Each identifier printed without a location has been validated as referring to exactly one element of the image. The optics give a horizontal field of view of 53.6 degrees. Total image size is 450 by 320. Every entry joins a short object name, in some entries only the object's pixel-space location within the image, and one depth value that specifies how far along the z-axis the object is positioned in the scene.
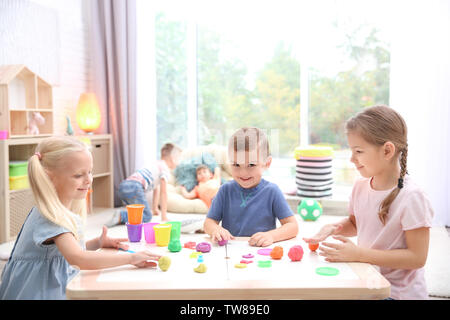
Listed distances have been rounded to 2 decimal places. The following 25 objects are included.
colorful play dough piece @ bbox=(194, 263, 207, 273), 1.13
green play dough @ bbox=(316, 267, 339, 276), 1.12
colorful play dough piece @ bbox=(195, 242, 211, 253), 1.33
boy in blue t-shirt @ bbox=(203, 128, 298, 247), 1.68
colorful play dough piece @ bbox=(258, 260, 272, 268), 1.19
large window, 4.66
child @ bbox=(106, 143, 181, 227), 3.88
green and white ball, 3.82
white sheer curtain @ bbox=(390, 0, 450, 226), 3.86
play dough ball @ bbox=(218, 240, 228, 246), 1.41
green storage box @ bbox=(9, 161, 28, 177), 3.40
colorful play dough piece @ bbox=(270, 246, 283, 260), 1.25
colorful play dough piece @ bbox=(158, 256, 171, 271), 1.15
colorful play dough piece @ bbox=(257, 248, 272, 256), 1.31
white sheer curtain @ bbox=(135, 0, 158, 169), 4.77
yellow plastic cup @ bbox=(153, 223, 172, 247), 1.42
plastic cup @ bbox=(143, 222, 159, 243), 1.46
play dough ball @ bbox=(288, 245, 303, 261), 1.23
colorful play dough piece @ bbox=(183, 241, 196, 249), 1.38
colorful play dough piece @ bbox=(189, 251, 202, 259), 1.28
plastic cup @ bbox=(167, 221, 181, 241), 1.46
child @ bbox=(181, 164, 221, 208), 4.18
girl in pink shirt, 1.27
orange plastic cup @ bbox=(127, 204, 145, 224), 1.49
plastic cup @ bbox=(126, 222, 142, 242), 1.48
